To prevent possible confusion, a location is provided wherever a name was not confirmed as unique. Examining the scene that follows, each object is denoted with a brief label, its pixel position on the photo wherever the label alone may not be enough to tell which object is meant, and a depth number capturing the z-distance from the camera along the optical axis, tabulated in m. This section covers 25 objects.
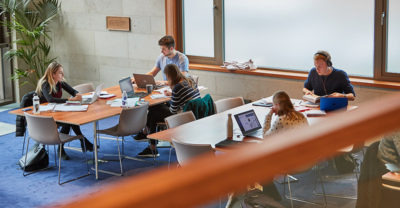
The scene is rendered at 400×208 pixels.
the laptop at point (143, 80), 7.39
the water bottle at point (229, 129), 4.77
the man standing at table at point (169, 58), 7.54
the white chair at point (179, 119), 5.34
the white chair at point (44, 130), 5.78
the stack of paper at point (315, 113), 5.50
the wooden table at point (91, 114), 5.79
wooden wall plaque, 9.16
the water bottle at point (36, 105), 6.10
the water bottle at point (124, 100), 6.40
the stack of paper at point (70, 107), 6.27
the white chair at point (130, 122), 6.08
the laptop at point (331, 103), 5.52
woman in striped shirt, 6.20
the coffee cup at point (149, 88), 7.16
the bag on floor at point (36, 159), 6.40
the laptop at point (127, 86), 7.16
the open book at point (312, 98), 5.99
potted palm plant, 9.52
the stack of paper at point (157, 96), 6.83
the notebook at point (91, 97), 6.62
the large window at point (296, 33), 6.82
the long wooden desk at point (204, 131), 4.86
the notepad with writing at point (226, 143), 4.56
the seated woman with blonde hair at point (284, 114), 4.57
